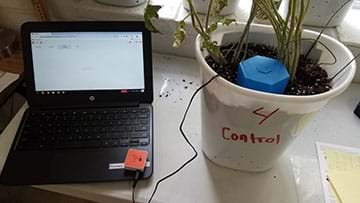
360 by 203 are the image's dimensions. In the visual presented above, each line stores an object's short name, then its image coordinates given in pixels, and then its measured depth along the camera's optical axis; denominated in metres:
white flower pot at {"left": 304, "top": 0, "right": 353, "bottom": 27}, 0.80
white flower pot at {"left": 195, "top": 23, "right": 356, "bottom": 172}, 0.49
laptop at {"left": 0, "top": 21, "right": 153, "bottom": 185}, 0.68
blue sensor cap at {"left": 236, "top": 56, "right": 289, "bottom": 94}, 0.51
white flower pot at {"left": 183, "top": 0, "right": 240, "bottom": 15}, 0.86
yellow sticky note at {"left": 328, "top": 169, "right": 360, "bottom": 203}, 0.62
